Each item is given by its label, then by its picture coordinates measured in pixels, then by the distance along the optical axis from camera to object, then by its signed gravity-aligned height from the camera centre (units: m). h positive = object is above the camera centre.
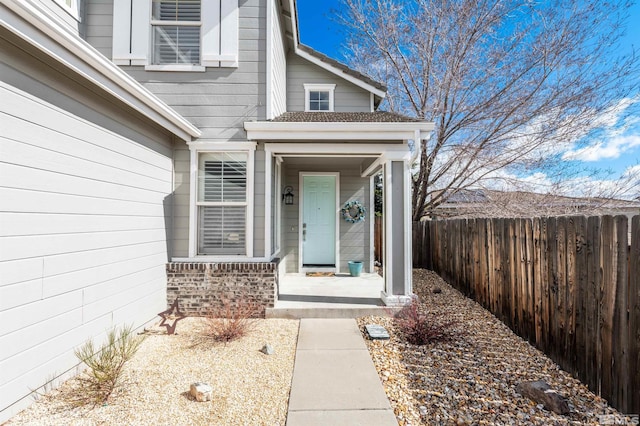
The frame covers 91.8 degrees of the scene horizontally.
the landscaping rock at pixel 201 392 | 2.78 -1.55
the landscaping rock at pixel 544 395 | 2.61 -1.55
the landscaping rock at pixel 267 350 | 3.75 -1.58
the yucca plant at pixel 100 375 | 2.77 -1.46
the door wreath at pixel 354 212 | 7.92 +0.21
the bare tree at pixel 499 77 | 9.42 +4.58
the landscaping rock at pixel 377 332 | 4.16 -1.54
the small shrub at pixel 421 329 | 4.01 -1.45
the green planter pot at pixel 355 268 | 7.50 -1.17
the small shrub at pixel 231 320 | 4.12 -1.45
